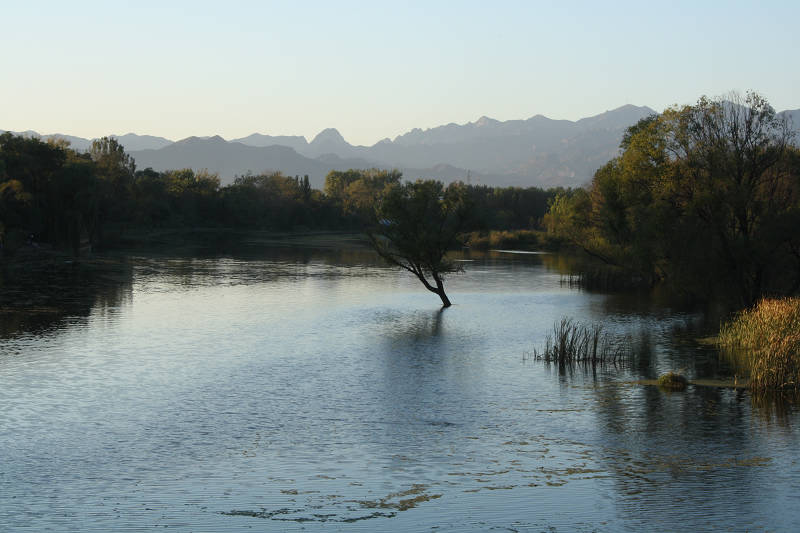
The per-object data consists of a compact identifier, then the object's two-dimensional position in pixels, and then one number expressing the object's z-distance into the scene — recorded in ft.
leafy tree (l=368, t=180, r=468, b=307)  191.93
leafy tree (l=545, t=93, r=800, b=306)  168.25
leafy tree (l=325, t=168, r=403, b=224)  205.65
